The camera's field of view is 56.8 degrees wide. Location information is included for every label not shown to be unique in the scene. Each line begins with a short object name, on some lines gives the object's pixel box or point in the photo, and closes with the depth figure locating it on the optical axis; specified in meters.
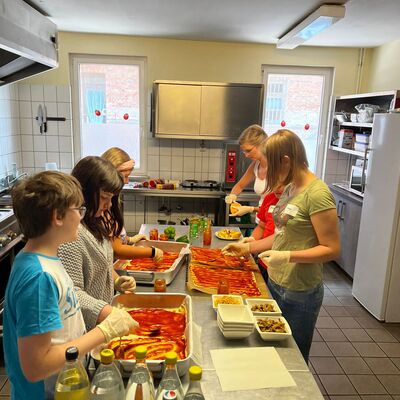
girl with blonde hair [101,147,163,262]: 1.92
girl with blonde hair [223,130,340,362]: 1.62
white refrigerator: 2.90
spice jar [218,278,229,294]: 1.72
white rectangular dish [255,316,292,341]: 1.36
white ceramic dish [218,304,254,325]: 1.38
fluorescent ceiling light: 2.81
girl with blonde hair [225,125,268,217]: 2.88
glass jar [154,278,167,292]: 1.70
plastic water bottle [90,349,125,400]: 0.95
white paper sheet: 1.17
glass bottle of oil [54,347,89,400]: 0.90
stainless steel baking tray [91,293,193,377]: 1.49
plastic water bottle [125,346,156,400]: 0.96
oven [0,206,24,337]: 2.37
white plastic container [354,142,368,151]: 3.74
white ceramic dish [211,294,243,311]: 1.61
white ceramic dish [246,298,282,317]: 1.50
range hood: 2.10
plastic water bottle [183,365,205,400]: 0.90
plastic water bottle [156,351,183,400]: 0.93
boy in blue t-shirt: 0.86
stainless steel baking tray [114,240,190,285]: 1.83
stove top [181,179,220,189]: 4.38
